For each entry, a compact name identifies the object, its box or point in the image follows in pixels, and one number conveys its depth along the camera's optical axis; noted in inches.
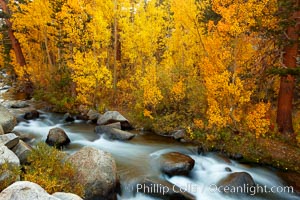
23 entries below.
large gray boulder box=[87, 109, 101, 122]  647.9
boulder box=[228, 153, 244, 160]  442.5
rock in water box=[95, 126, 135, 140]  531.3
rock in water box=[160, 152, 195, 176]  387.9
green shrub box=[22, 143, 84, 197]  247.1
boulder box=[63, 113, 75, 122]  663.0
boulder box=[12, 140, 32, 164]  327.0
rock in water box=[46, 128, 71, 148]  475.2
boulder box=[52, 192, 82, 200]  208.4
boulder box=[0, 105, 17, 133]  431.2
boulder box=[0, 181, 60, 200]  178.1
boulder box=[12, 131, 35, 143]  499.2
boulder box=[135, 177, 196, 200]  331.3
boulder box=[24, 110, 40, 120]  663.7
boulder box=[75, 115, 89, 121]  662.8
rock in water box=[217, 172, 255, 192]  354.9
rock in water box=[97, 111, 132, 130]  596.7
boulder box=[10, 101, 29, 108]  761.6
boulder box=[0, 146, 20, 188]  230.5
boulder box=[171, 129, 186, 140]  523.5
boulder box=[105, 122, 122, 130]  569.0
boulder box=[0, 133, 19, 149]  324.4
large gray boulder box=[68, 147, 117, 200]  300.7
